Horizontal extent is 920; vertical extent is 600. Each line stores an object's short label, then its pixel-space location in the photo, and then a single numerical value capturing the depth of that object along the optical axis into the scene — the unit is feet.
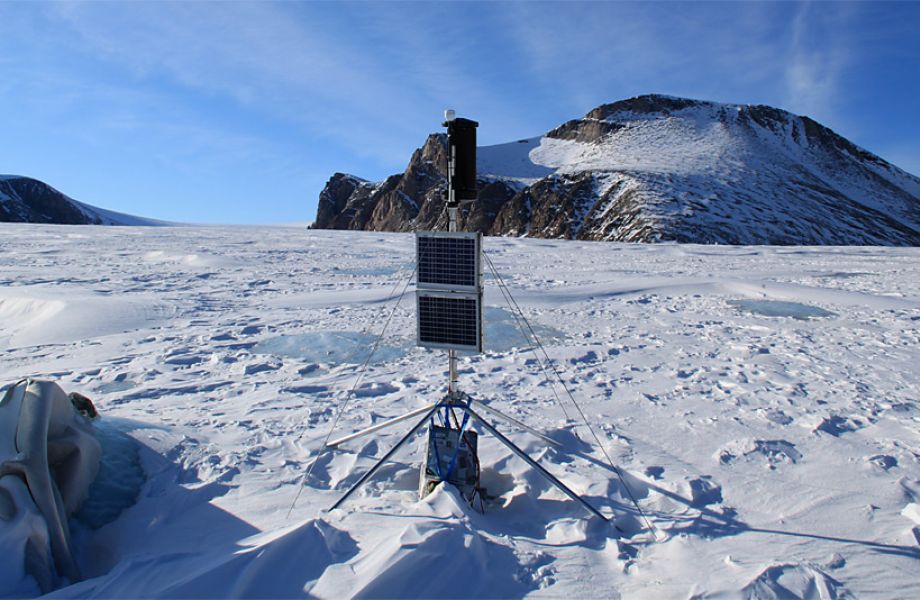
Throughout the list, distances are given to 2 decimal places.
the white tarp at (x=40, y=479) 10.17
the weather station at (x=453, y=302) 14.06
